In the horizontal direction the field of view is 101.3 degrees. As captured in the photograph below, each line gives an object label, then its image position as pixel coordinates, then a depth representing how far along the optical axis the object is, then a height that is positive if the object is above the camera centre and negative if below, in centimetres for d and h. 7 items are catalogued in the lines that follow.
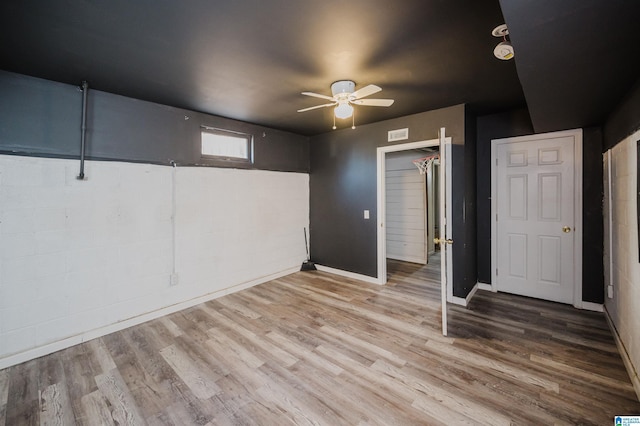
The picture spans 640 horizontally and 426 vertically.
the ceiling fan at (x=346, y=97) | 255 +117
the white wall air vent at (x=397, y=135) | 382 +119
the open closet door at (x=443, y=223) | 260 -9
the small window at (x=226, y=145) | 369 +106
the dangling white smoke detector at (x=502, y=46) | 173 +121
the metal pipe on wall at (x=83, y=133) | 263 +83
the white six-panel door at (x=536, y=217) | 331 -3
